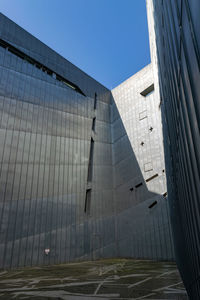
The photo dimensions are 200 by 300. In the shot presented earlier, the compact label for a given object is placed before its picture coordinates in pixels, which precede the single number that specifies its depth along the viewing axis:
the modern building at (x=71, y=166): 15.96
